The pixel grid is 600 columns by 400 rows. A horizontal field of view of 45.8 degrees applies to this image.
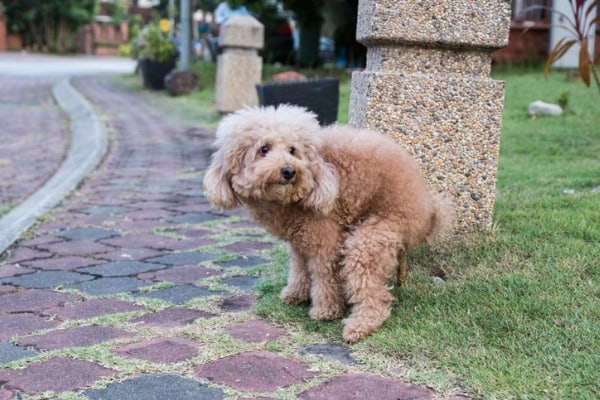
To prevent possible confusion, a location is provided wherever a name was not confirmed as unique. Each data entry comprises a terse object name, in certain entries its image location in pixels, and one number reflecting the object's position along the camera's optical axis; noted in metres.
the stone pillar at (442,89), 3.96
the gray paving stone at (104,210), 5.76
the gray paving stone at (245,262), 4.37
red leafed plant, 5.34
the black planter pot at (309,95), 7.22
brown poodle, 3.09
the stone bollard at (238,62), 11.30
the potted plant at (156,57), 16.42
